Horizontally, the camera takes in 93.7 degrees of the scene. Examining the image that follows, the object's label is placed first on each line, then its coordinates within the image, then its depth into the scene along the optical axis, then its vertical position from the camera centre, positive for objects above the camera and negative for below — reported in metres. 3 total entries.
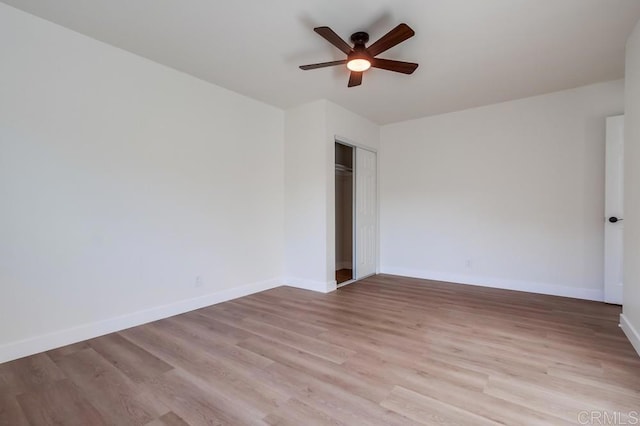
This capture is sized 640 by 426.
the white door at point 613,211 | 3.36 -0.08
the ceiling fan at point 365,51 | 2.20 +1.27
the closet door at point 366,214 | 4.83 -0.12
